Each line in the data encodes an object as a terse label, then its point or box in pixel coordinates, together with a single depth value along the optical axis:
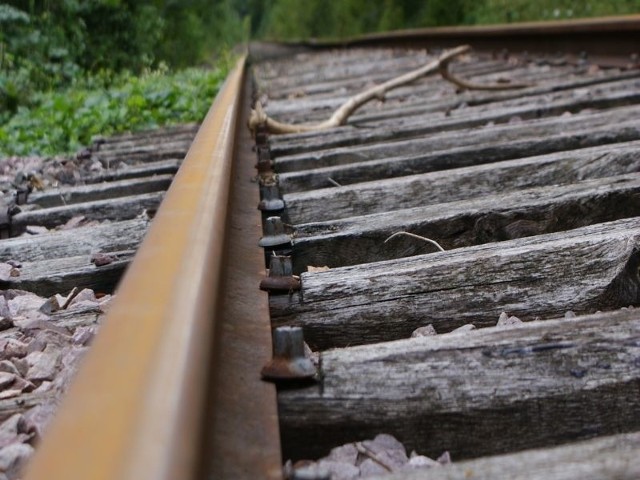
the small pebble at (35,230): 2.34
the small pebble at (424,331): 1.35
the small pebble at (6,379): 1.29
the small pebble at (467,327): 1.35
